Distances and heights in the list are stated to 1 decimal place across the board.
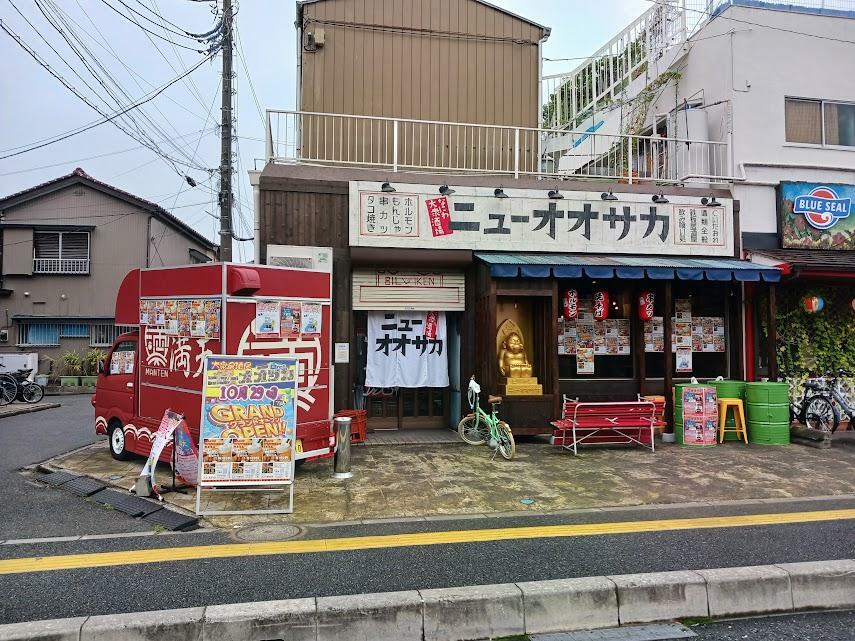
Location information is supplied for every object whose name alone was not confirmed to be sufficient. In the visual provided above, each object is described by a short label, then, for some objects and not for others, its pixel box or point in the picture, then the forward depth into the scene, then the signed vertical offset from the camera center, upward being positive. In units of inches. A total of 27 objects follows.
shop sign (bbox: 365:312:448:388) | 424.8 -8.7
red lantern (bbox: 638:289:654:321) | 421.4 +25.5
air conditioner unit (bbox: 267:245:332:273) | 385.4 +56.6
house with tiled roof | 874.8 +126.5
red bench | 369.1 -53.1
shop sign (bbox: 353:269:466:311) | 414.9 +36.5
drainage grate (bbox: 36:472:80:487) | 301.8 -76.0
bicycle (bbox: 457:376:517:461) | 357.4 -60.9
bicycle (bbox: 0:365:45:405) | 655.1 -58.3
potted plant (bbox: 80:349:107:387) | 843.6 -39.3
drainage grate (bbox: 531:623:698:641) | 158.2 -84.1
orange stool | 402.3 -55.1
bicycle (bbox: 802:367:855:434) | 410.3 -50.9
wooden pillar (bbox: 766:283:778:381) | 425.7 -3.1
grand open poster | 248.1 -37.3
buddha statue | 412.8 -15.3
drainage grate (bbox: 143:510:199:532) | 230.1 -76.1
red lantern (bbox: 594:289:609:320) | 422.3 +25.0
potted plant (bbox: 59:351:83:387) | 849.5 -37.8
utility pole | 572.1 +207.5
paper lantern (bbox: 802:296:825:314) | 433.1 +26.3
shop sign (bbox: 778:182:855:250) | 454.0 +99.2
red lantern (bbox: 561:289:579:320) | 420.2 +25.6
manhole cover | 219.5 -77.1
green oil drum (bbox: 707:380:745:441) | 410.0 -38.7
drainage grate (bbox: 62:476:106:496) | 281.7 -75.4
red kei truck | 289.3 -3.7
